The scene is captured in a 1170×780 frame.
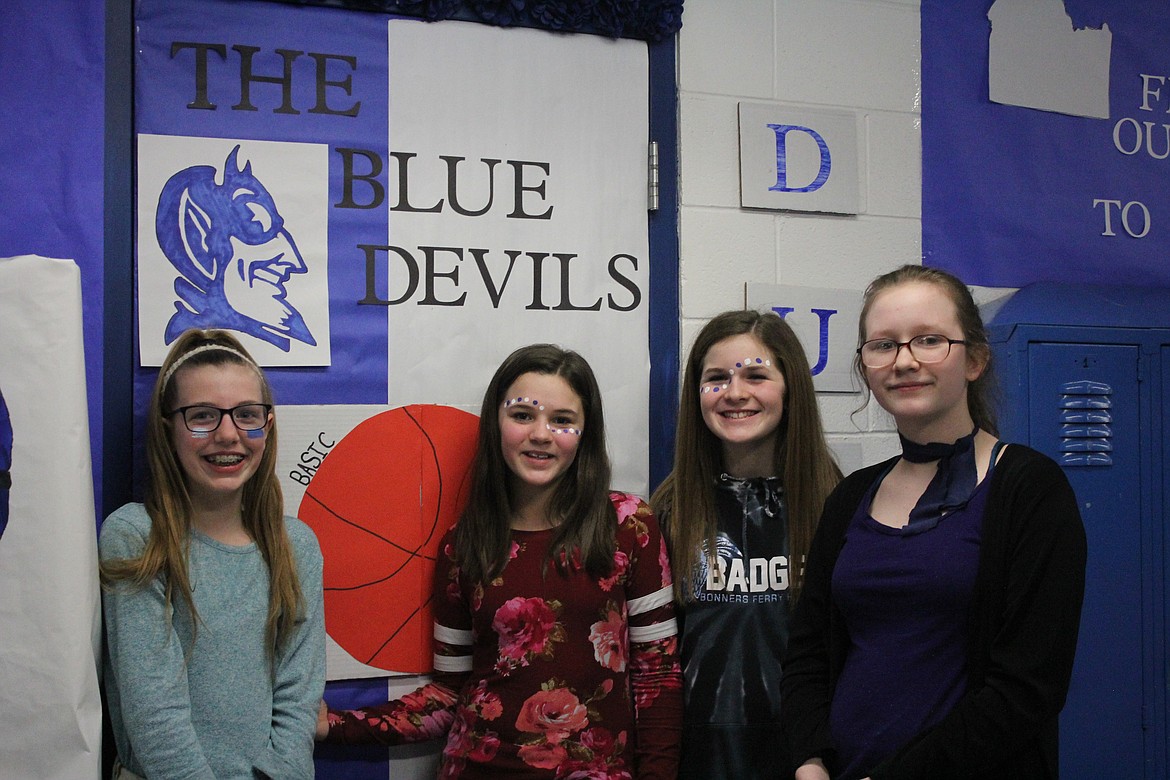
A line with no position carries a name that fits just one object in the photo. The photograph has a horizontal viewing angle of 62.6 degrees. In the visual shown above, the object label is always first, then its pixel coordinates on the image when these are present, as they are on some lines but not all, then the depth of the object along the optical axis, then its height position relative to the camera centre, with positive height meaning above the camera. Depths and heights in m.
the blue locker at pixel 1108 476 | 1.96 -0.19
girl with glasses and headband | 1.37 -0.31
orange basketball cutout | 1.73 -0.24
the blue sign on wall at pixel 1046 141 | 2.11 +0.55
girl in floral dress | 1.57 -0.39
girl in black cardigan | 1.08 -0.24
